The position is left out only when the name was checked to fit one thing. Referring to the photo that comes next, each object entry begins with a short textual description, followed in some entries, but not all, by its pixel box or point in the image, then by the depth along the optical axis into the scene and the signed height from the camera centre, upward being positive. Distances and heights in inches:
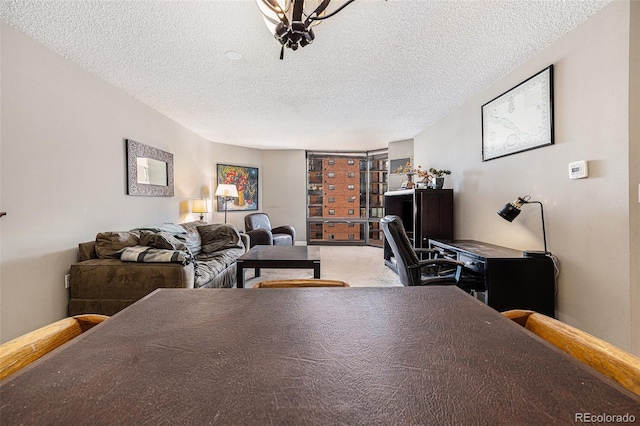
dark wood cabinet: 149.6 -2.6
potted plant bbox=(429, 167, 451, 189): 155.7 +18.9
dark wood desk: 86.0 -22.8
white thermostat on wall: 77.9 +11.5
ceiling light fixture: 52.7 +37.5
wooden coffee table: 103.2 -18.9
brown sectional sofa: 95.4 -20.4
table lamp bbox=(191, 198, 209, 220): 192.2 +4.2
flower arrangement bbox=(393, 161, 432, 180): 163.3 +29.0
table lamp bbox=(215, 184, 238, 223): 216.7 +16.3
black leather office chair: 88.8 -16.6
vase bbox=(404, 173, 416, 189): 175.9 +16.9
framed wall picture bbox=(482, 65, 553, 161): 91.4 +34.2
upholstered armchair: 193.9 -15.7
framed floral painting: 240.1 +26.0
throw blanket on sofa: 97.3 -15.4
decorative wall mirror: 134.5 +22.4
